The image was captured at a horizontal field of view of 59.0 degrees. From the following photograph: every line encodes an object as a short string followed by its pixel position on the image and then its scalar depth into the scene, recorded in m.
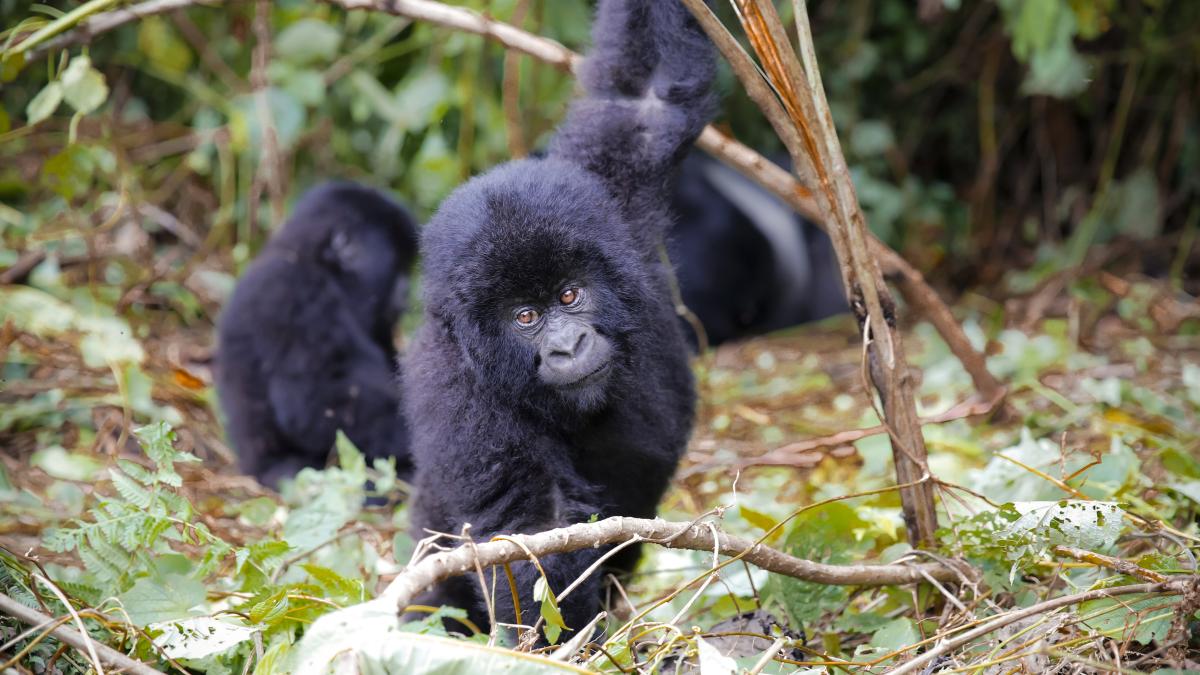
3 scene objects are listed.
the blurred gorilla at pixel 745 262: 7.14
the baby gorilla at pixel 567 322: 2.83
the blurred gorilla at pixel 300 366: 5.23
